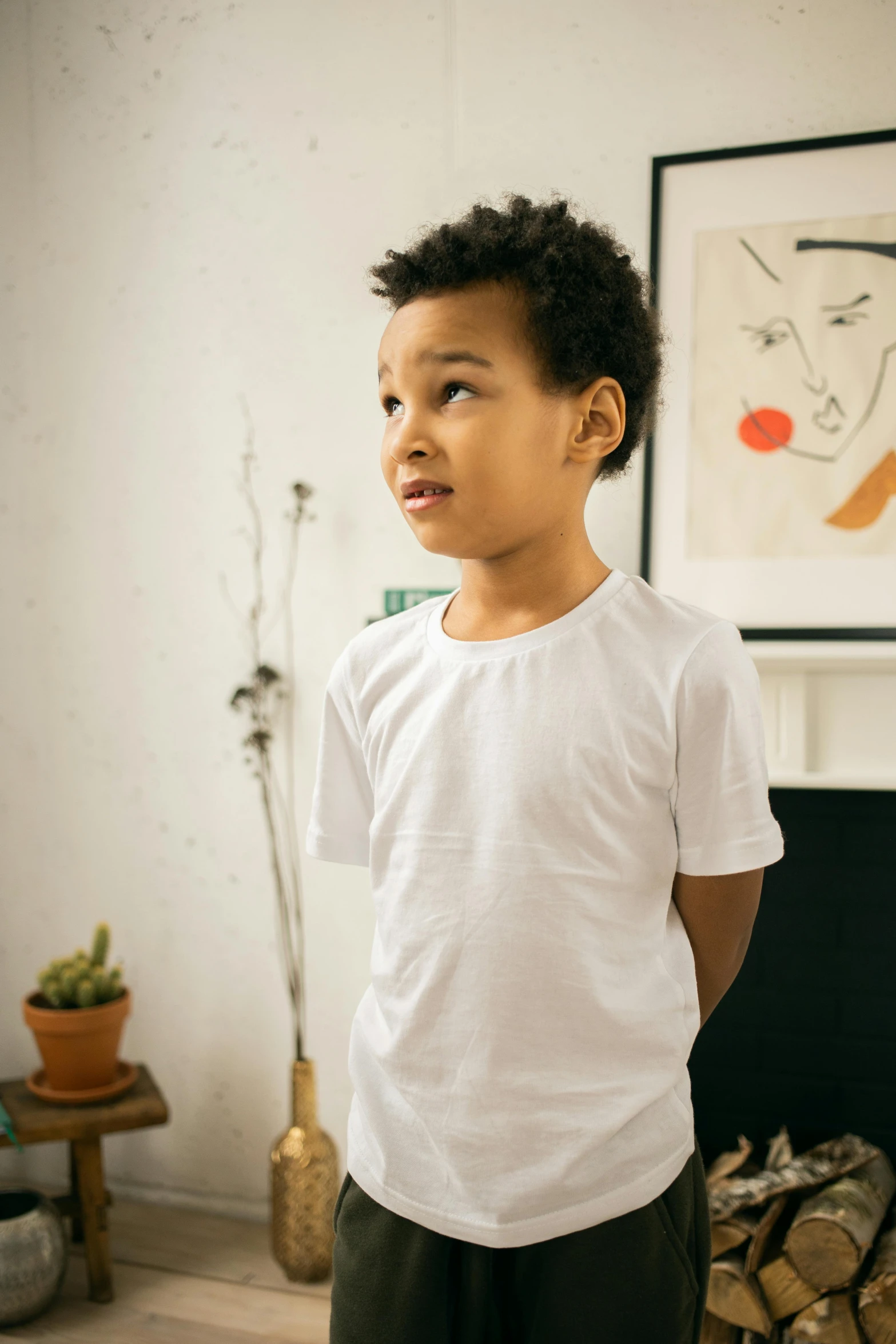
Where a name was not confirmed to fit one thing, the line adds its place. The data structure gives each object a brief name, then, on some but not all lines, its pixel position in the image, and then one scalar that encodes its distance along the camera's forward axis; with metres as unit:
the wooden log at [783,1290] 1.40
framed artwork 1.56
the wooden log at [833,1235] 1.36
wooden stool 1.73
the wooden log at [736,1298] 1.41
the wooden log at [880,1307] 1.33
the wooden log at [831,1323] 1.37
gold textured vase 1.76
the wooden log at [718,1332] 1.46
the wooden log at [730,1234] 1.45
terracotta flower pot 1.79
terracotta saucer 1.81
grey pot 1.62
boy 0.75
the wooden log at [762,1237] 1.43
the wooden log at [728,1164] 1.56
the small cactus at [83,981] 1.83
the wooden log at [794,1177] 1.46
